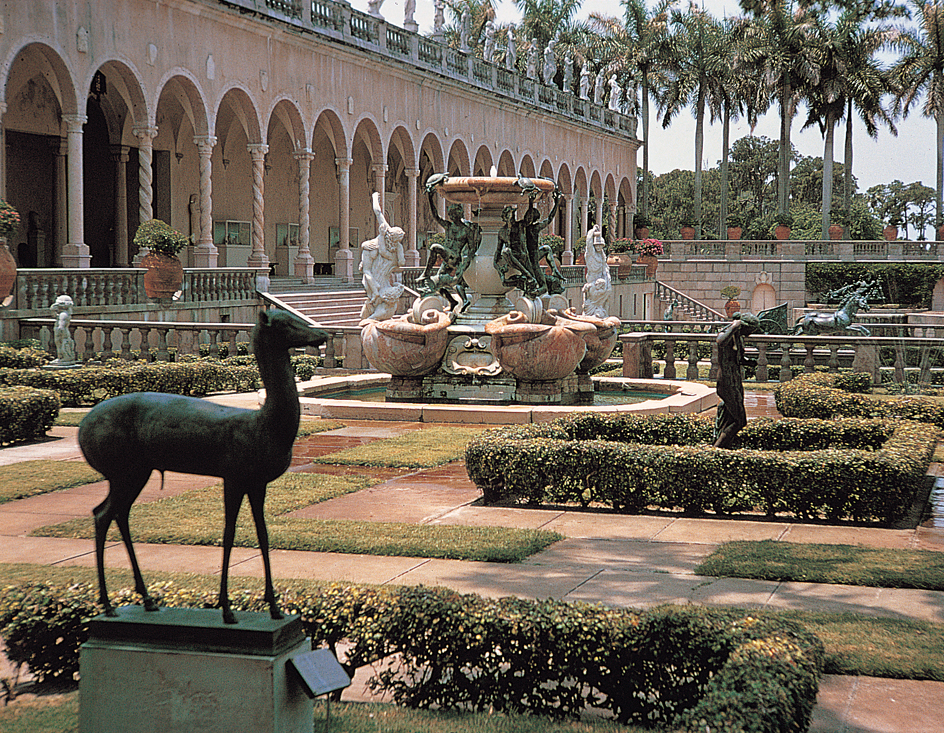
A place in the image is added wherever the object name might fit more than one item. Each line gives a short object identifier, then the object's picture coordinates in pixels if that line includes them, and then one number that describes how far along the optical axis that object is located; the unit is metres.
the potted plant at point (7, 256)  18.89
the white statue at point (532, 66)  52.24
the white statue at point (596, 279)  26.58
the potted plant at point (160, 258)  23.22
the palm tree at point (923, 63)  58.38
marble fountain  14.55
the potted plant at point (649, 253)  52.53
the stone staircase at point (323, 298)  29.14
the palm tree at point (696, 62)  62.44
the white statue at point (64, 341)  17.42
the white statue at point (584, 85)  59.56
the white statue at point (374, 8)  37.59
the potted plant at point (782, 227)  54.60
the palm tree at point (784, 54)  56.94
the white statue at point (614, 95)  62.88
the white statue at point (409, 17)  40.09
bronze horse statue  26.08
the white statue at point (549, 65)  53.31
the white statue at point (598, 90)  62.41
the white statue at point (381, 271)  18.38
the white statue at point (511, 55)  49.38
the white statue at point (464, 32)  44.84
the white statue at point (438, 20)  42.56
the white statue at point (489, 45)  46.75
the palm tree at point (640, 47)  64.88
